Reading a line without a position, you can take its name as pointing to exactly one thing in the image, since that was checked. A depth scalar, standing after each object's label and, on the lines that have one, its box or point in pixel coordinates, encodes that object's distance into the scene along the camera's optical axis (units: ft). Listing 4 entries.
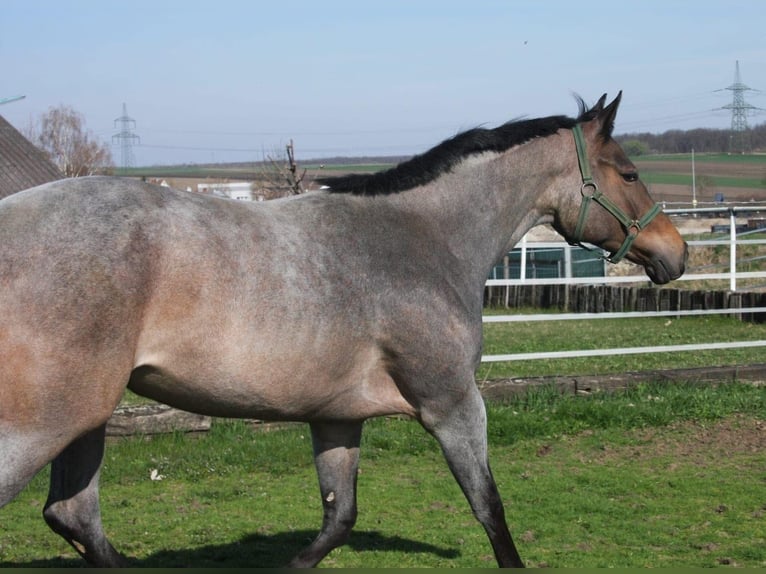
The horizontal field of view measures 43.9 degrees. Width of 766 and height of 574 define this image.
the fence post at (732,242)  37.23
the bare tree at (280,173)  70.85
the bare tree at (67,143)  195.93
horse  11.51
